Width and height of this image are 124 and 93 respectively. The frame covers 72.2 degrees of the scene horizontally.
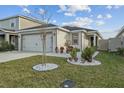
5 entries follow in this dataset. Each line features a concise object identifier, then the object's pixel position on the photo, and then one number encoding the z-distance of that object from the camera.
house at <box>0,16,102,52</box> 7.64
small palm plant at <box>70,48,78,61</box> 5.06
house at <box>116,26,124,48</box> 9.36
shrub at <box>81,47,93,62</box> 5.01
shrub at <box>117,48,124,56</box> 7.52
